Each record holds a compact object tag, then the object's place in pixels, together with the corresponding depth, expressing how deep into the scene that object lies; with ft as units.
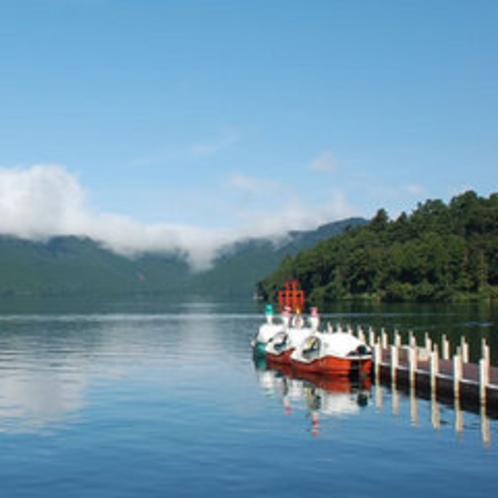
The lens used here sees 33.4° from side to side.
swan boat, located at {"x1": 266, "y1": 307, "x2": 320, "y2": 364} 267.80
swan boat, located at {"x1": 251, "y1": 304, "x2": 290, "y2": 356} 297.94
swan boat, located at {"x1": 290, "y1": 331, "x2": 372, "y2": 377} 219.41
